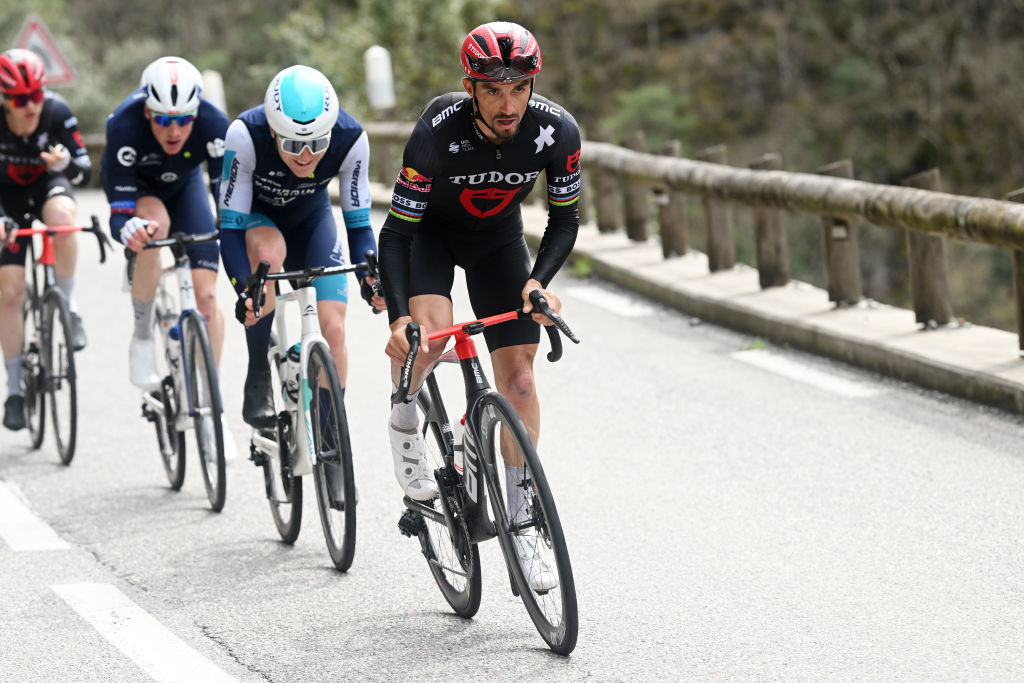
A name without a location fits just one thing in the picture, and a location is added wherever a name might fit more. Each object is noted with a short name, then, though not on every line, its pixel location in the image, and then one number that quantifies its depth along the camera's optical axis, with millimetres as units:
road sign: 39500
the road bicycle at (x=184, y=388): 14320
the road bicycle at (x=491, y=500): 9680
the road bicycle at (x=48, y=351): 16531
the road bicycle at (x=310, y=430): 11930
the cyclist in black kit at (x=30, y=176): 17266
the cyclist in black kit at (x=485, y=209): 9961
